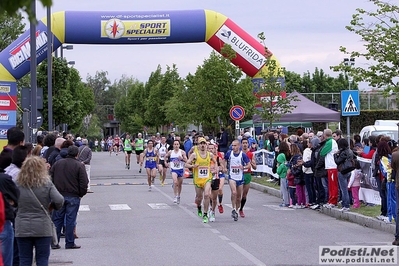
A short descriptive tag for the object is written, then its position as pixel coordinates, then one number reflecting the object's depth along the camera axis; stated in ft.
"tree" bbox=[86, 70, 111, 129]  486.79
